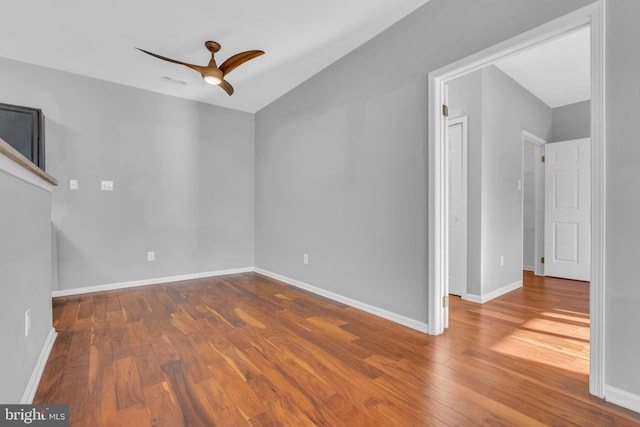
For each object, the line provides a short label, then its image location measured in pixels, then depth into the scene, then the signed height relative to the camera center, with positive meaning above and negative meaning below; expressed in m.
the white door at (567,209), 4.12 +0.03
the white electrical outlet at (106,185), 3.62 +0.34
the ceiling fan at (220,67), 2.64 +1.37
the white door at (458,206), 3.32 +0.06
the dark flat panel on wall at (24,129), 2.98 +0.86
